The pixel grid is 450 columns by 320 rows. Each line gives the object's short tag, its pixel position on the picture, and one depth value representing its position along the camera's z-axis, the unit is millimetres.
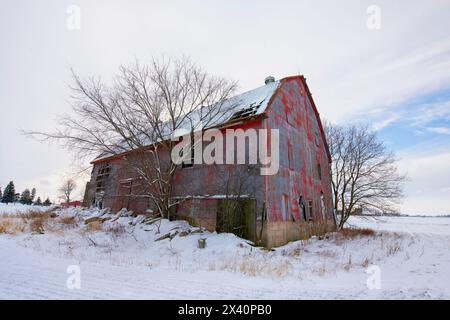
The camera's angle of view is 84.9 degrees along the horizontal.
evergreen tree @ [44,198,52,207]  74250
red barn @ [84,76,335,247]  11398
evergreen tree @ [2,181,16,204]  63906
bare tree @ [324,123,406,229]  21047
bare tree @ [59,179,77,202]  57750
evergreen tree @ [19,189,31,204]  71775
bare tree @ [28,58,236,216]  12836
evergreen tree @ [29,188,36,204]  76812
